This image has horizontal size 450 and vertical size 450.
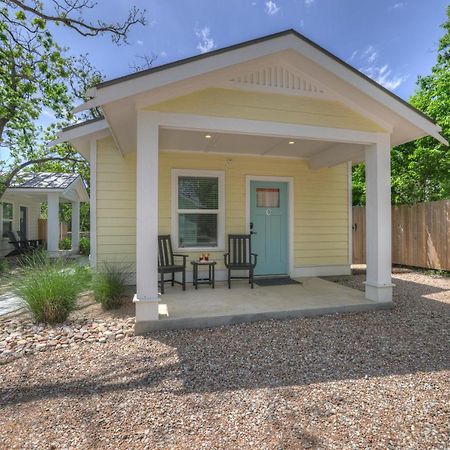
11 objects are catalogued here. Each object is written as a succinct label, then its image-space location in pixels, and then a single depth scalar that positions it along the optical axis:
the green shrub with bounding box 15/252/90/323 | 3.86
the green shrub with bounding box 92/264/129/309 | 4.55
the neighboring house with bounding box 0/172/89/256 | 9.97
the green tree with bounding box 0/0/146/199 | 6.18
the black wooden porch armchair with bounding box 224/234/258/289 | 5.83
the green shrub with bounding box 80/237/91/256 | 12.19
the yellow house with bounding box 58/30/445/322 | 3.58
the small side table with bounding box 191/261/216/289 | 5.30
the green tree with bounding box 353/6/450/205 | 8.45
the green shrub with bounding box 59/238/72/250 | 14.64
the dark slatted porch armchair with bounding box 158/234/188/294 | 4.94
